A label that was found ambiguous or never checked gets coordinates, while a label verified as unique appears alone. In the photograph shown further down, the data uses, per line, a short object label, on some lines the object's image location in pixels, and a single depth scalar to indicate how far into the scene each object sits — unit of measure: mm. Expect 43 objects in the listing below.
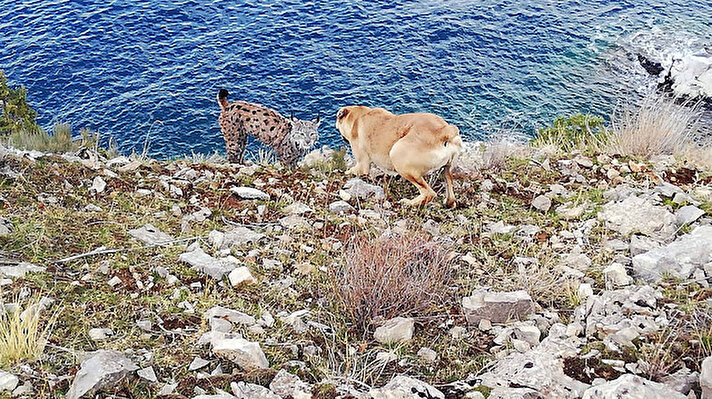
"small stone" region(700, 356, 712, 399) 3998
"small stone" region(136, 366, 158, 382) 4352
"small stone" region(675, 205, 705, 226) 6680
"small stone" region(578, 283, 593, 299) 5609
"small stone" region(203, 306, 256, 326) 5125
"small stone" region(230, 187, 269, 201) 7742
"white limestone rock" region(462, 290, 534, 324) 5305
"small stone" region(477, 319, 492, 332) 5262
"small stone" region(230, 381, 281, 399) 4258
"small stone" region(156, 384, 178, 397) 4253
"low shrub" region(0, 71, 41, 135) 13797
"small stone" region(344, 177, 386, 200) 8148
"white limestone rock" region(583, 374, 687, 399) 3898
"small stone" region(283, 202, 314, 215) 7395
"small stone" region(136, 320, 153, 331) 4953
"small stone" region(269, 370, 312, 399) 4332
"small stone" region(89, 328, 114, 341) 4789
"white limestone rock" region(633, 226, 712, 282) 5707
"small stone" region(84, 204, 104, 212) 6960
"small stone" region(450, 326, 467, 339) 5191
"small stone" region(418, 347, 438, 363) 4910
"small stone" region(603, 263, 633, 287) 5750
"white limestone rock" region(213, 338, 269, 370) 4551
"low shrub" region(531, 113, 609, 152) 11211
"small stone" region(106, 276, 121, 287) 5473
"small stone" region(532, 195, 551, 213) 7750
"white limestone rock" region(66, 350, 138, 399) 4082
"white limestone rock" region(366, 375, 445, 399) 4258
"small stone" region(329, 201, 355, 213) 7552
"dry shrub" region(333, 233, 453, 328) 5328
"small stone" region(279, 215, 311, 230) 6969
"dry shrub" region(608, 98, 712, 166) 9873
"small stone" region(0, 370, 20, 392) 4133
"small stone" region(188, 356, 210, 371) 4531
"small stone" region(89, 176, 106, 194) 7465
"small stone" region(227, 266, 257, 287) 5637
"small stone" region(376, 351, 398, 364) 4840
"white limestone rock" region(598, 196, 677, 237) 6746
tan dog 8102
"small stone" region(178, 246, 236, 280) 5754
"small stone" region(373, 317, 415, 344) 5121
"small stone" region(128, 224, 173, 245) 6312
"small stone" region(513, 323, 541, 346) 5031
